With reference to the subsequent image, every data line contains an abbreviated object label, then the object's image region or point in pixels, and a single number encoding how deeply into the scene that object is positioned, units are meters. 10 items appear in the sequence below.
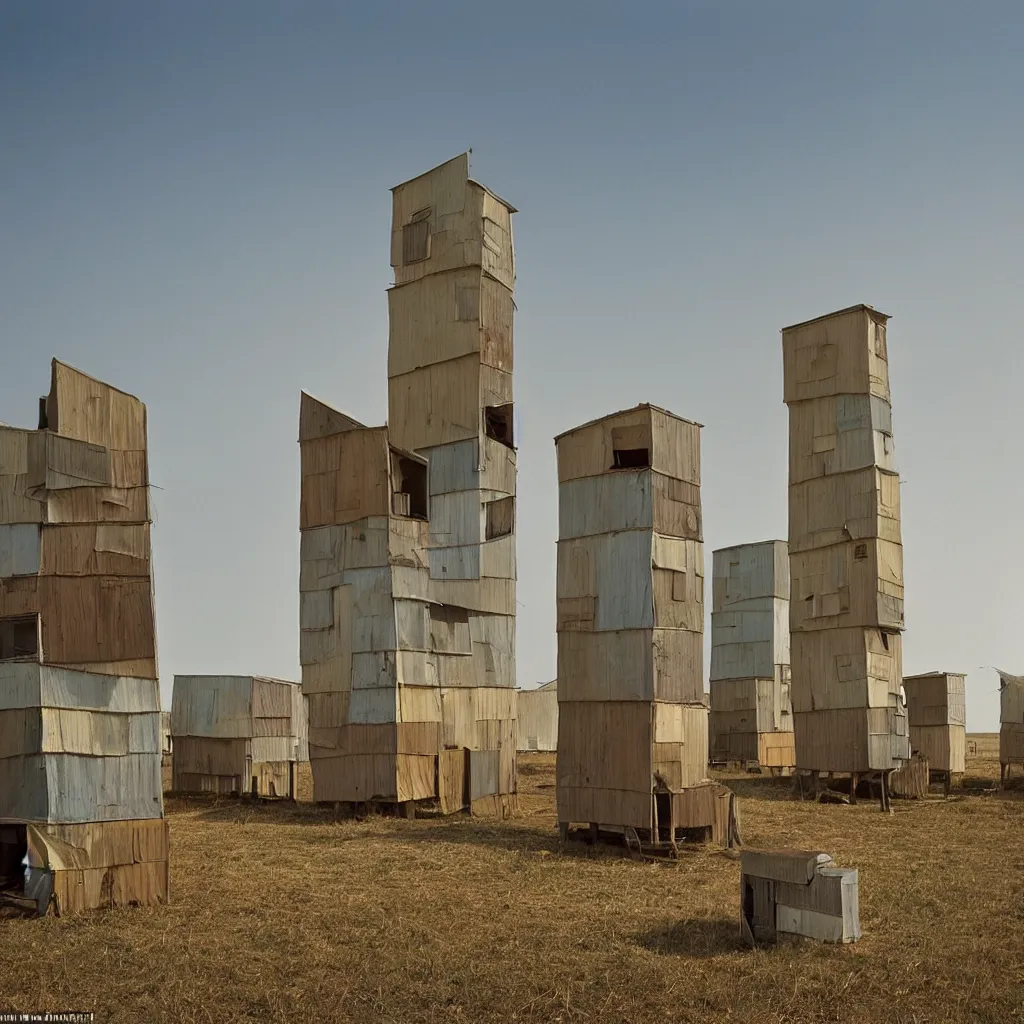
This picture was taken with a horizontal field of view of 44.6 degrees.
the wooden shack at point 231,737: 37.06
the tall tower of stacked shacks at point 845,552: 34.50
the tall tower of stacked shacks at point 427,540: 31.16
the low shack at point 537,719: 61.53
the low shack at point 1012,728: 39.56
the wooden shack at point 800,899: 15.89
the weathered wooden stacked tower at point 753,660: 49.69
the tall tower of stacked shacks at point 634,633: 24.64
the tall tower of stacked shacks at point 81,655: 17.83
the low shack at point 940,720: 40.95
